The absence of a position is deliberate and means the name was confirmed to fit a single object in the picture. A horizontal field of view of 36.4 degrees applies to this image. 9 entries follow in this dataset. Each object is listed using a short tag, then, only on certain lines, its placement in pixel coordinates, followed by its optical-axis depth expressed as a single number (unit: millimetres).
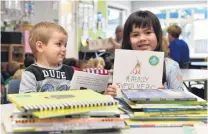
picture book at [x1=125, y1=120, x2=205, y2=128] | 897
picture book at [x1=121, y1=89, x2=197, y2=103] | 933
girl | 1586
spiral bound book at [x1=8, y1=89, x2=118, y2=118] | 740
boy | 1428
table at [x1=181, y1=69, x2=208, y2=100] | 2585
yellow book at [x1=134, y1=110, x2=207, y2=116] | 911
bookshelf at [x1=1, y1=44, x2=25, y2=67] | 5727
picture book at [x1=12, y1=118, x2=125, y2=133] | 759
